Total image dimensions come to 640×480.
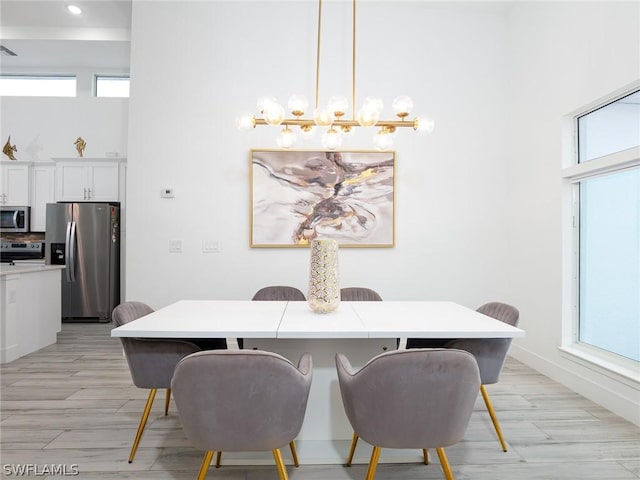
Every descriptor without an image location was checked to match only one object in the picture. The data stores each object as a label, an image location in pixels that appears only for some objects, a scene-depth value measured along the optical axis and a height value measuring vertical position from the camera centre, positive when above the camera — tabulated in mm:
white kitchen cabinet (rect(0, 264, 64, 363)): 3676 -706
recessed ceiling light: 4534 +2699
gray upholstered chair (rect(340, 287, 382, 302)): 3134 -416
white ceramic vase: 2158 -196
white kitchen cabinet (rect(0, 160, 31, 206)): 5758 +893
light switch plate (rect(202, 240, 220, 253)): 4062 -45
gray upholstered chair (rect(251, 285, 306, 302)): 3139 -416
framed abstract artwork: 4027 +464
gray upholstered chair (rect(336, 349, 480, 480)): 1366 -547
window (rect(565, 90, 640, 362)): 2707 +137
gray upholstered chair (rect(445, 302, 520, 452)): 2027 -560
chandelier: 2213 +731
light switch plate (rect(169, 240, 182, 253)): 4055 -47
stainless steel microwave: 5652 +305
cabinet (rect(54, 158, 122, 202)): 5613 +869
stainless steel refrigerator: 5332 -209
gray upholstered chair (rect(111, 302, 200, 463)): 1952 -578
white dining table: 1768 -409
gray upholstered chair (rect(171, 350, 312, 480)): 1339 -544
